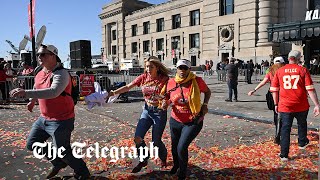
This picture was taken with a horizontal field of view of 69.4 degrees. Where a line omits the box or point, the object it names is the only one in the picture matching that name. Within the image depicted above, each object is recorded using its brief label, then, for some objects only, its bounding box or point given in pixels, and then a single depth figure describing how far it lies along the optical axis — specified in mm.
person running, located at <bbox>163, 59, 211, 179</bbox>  3297
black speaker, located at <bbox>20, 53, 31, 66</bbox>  19099
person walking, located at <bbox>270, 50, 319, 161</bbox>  4085
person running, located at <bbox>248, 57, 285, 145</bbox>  4739
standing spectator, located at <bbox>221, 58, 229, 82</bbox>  19873
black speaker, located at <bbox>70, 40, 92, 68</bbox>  15649
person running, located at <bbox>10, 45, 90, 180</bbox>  3049
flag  12286
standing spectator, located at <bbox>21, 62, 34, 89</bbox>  11294
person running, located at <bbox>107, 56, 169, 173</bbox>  3623
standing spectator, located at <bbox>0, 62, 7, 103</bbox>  10448
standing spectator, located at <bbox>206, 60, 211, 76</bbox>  27073
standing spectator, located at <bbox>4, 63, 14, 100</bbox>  10900
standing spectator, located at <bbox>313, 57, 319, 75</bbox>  22711
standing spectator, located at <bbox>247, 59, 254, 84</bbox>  17710
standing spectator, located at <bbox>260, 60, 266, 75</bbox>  23390
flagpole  12308
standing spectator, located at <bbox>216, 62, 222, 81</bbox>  20147
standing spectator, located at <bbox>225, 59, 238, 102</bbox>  10355
